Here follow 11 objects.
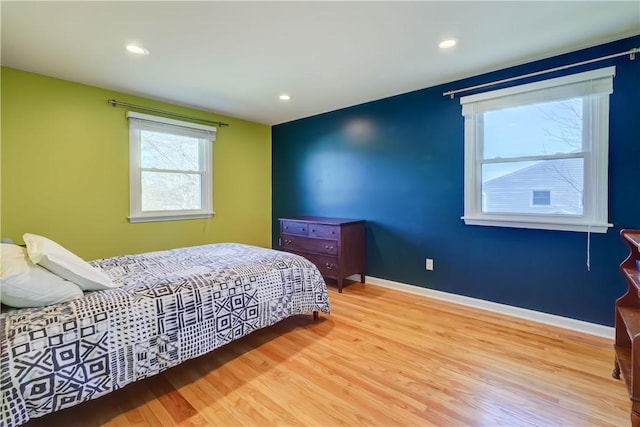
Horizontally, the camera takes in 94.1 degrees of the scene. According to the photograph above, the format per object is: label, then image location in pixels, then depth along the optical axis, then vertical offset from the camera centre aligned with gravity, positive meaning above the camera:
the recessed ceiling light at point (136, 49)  2.28 +1.24
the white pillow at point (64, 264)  1.54 -0.31
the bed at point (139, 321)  1.27 -0.63
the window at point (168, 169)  3.43 +0.49
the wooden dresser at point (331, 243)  3.47 -0.44
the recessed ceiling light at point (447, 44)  2.24 +1.26
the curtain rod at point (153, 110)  3.22 +1.16
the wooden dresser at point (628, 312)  1.57 -0.61
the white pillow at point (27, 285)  1.37 -0.37
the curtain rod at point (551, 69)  2.18 +1.16
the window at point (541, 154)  2.33 +0.48
